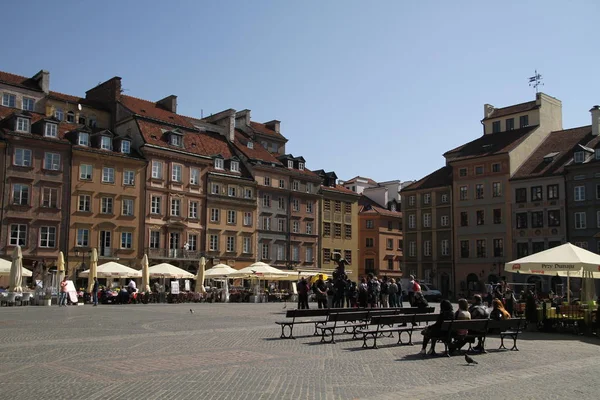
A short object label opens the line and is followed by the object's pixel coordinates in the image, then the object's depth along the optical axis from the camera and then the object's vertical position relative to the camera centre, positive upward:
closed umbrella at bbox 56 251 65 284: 36.72 +0.44
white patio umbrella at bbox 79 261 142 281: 39.38 +0.27
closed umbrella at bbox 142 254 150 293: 40.50 +0.03
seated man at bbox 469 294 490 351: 15.36 -0.77
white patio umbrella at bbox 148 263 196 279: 41.47 +0.29
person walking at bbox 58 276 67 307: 34.55 -0.98
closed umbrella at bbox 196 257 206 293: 43.01 +0.00
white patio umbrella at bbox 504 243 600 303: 20.62 +0.56
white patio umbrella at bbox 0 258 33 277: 35.56 +0.33
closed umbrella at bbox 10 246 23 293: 33.88 +0.25
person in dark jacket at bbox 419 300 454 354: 14.34 -1.03
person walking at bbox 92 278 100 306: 35.38 -0.92
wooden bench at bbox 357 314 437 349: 15.78 -1.03
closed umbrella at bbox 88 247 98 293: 38.62 +0.40
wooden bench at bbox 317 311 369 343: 17.11 -1.07
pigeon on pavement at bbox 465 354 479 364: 13.22 -1.57
